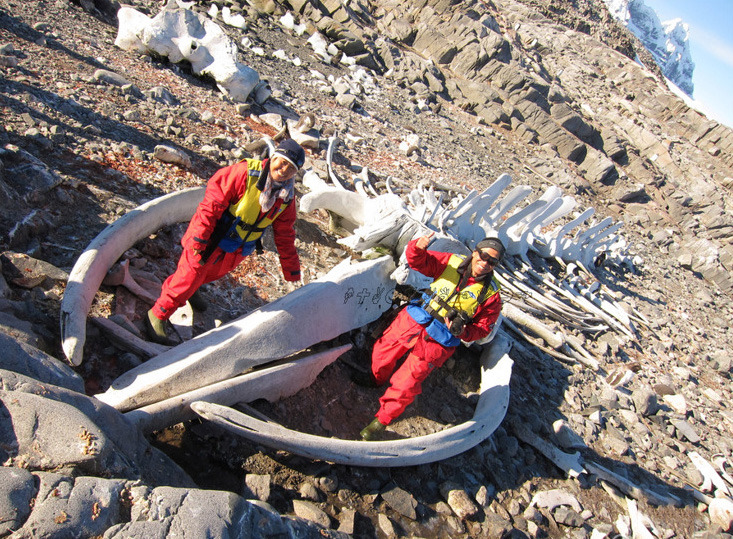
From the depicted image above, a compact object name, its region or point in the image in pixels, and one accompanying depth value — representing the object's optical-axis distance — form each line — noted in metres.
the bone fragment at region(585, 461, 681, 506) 4.16
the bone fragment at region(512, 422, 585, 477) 4.09
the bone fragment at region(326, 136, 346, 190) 5.60
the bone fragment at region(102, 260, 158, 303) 3.52
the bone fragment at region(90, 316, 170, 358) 3.09
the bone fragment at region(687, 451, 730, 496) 4.71
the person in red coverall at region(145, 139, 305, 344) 3.13
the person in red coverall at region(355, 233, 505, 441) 3.55
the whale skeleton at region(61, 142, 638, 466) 2.71
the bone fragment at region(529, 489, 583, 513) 3.73
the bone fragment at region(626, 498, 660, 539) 3.76
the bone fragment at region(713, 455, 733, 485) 5.01
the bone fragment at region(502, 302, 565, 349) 5.65
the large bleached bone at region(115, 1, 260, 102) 8.01
